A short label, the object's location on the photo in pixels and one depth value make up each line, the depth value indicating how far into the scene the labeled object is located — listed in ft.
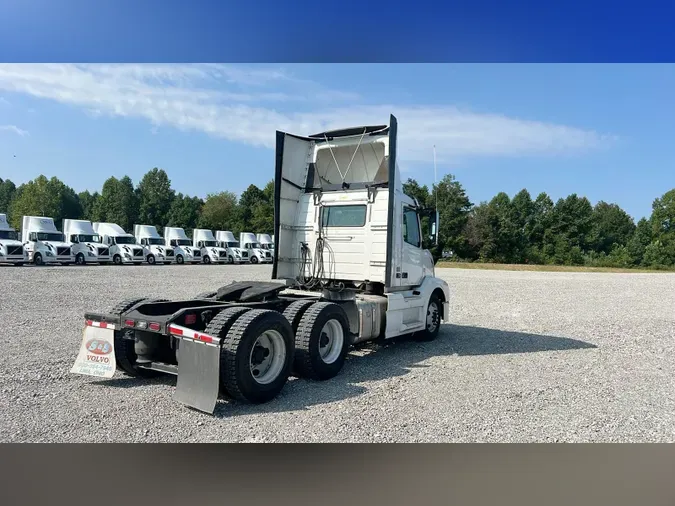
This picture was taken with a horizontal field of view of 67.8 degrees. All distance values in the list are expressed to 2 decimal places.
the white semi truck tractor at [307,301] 17.66
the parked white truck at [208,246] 124.26
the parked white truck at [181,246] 118.93
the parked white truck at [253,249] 135.03
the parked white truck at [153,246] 111.57
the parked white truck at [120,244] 104.12
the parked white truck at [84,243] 96.94
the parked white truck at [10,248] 82.84
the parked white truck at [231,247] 129.90
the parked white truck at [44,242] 87.72
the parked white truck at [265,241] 141.33
